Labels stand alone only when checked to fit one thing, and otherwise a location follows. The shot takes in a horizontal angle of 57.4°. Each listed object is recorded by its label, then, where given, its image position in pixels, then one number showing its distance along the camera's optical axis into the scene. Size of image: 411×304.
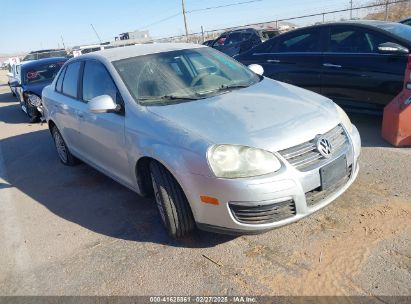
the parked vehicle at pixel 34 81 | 9.27
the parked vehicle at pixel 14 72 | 13.15
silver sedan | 2.66
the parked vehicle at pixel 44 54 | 19.91
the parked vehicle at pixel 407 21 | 9.54
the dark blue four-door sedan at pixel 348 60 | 5.01
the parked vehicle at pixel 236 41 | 13.49
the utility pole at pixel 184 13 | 27.73
